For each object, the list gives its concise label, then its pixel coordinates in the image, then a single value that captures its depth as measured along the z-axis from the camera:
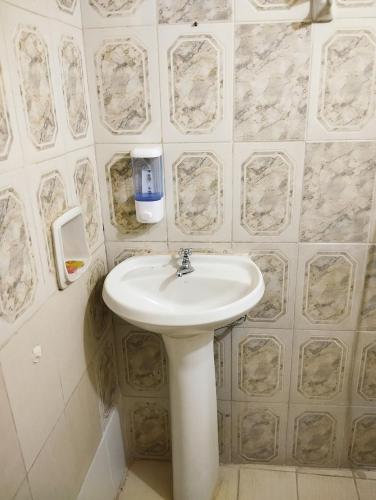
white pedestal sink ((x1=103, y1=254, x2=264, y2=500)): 1.26
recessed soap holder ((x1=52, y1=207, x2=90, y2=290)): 1.06
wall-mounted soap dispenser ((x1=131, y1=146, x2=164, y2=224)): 1.29
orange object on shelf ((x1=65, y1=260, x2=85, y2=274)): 1.14
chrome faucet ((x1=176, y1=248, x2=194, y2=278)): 1.30
